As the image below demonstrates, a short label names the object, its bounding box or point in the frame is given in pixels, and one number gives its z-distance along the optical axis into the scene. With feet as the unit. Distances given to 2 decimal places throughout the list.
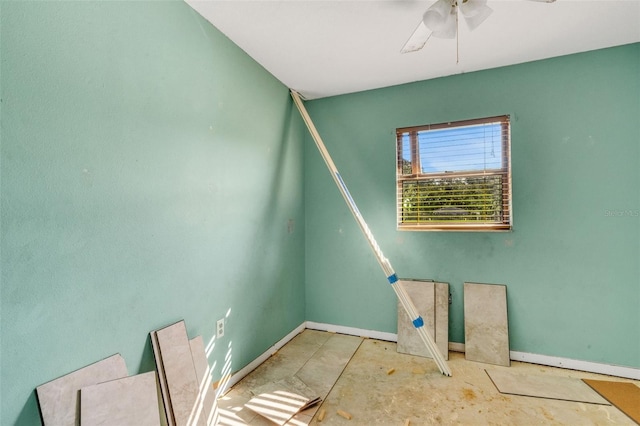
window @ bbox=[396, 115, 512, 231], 8.21
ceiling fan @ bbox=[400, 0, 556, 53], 4.85
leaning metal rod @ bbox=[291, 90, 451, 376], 7.31
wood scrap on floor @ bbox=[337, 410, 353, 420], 5.70
